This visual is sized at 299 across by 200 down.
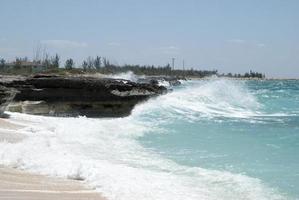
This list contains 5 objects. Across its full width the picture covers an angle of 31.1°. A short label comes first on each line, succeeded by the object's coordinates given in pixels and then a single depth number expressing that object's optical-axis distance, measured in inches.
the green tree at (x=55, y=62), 4353.3
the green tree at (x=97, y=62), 5462.6
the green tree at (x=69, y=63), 4409.5
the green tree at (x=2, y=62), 3875.5
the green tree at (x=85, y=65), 4886.6
